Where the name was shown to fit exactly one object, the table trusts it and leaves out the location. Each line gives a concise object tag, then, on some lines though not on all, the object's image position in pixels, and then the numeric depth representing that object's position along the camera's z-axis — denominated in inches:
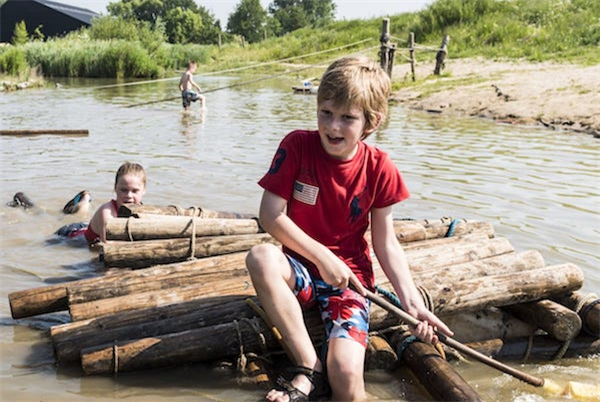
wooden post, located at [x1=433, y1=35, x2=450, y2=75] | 802.8
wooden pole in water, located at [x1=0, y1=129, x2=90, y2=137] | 452.5
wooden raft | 128.8
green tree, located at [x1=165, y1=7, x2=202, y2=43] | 2659.9
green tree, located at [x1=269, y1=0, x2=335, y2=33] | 3314.5
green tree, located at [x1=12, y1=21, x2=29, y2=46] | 1403.8
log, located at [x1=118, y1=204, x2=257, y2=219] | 203.8
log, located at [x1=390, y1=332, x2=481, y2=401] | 116.6
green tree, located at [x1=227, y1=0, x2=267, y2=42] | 2856.8
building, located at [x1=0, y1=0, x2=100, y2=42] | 2068.2
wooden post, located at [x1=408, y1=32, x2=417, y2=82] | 824.9
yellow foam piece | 128.7
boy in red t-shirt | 120.1
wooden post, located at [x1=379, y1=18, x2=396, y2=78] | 764.6
